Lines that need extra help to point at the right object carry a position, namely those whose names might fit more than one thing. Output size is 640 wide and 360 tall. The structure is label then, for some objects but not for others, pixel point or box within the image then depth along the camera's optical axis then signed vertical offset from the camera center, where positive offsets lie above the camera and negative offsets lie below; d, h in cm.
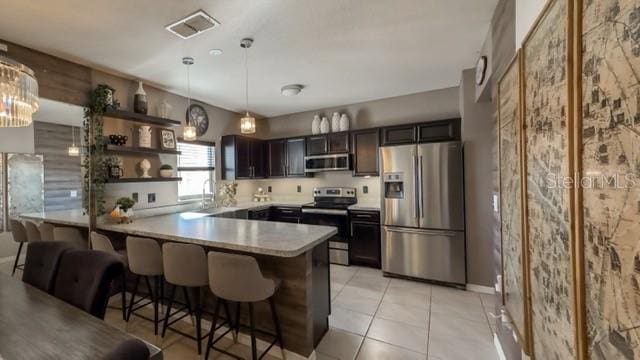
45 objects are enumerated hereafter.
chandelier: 136 +50
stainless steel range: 408 -59
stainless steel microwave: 440 +29
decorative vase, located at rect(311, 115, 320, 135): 468 +97
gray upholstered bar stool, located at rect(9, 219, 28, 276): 297 -56
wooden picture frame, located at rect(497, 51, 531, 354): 139 -16
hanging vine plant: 294 +37
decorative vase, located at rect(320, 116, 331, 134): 462 +94
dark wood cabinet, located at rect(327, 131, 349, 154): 444 +63
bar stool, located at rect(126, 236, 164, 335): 217 -63
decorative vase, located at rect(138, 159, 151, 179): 340 +19
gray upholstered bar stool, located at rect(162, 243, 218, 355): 193 -63
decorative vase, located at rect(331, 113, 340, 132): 455 +98
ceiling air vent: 201 +126
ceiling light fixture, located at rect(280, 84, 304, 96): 363 +127
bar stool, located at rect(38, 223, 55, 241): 288 -54
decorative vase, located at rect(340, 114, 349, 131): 448 +95
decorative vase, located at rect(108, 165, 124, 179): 303 +12
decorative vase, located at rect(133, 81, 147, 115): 326 +100
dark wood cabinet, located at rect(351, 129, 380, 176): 420 +44
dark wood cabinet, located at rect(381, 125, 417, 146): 386 +65
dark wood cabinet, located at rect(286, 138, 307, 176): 484 +43
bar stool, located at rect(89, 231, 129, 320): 240 -59
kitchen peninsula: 190 -64
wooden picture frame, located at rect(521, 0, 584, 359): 88 -3
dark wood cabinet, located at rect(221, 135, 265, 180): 461 +41
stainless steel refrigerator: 322 -44
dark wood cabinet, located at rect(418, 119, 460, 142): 362 +66
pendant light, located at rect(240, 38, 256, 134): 243 +64
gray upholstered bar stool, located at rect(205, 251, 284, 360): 169 -66
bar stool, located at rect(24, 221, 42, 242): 289 -53
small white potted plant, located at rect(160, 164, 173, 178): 360 +14
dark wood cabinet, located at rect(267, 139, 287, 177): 503 +43
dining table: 96 -62
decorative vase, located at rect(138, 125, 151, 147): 335 +59
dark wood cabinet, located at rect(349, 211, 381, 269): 388 -93
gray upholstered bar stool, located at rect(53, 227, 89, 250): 277 -55
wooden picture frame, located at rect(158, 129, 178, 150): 360 +59
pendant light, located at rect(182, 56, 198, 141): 276 +60
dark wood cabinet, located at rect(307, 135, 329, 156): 461 +62
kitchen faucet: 435 -24
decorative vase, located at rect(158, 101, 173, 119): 356 +98
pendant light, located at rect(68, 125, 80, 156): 299 +40
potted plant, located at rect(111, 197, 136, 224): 292 -32
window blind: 414 +40
